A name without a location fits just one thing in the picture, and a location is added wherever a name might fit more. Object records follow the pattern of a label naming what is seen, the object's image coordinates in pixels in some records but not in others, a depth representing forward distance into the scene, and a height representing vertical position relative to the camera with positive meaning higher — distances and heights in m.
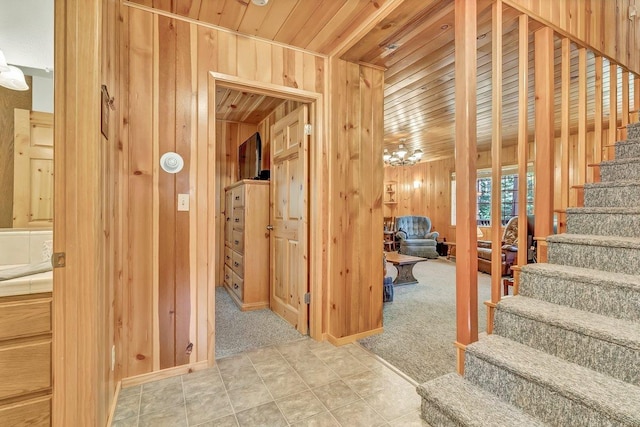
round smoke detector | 2.01 +0.34
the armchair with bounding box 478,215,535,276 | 4.81 -0.63
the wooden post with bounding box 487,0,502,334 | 1.80 +0.37
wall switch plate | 2.05 +0.08
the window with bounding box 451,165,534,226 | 6.46 +0.43
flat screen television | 3.94 +0.78
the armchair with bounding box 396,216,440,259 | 7.00 -0.54
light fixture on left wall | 1.48 +0.68
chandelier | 5.74 +1.11
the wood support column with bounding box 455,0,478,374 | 1.67 +0.23
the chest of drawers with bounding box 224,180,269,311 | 3.42 -0.37
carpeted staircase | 1.22 -0.64
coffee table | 4.38 -0.84
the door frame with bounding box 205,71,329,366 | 2.38 +0.19
